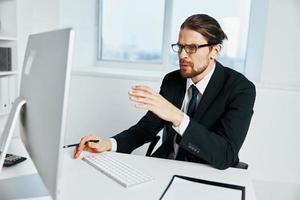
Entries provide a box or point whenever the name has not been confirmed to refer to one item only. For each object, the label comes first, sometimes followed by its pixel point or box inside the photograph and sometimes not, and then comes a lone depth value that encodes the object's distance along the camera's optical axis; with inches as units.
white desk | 32.8
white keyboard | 35.7
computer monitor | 20.1
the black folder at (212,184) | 34.5
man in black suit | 41.7
